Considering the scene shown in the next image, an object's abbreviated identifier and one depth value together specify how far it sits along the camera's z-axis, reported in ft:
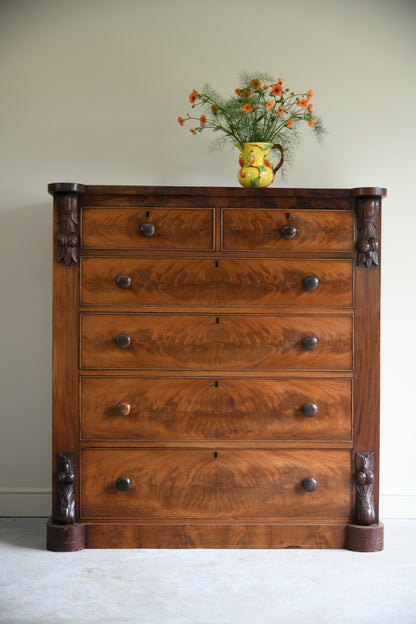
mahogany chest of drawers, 8.07
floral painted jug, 8.45
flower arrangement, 8.70
